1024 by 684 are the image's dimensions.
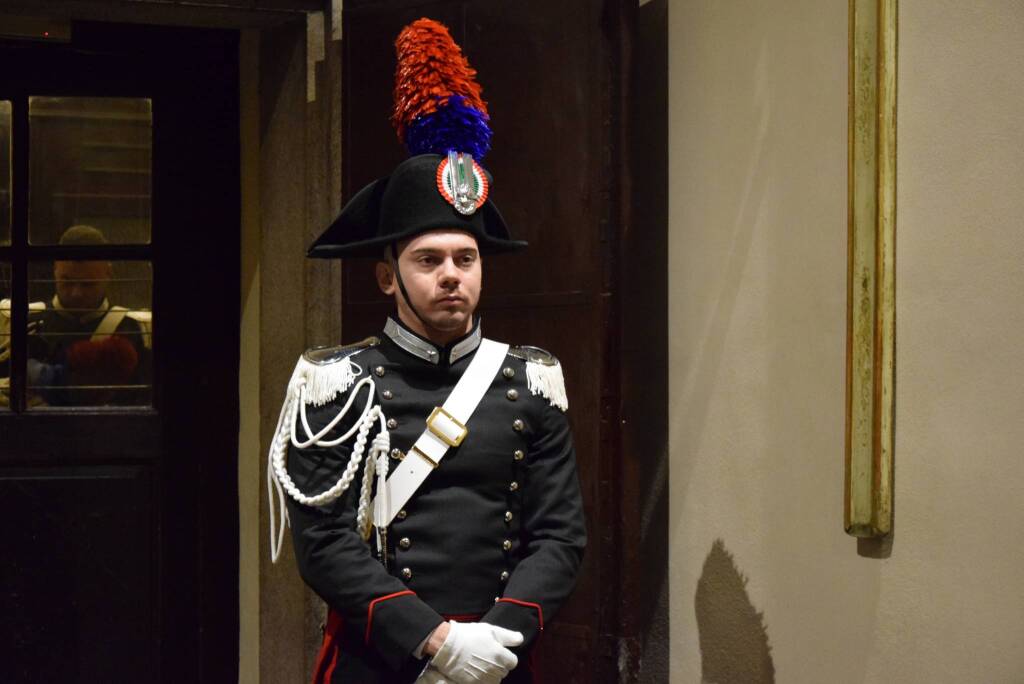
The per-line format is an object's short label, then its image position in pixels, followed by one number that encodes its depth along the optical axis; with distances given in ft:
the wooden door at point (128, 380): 24.12
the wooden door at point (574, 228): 19.49
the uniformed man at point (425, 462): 13.58
